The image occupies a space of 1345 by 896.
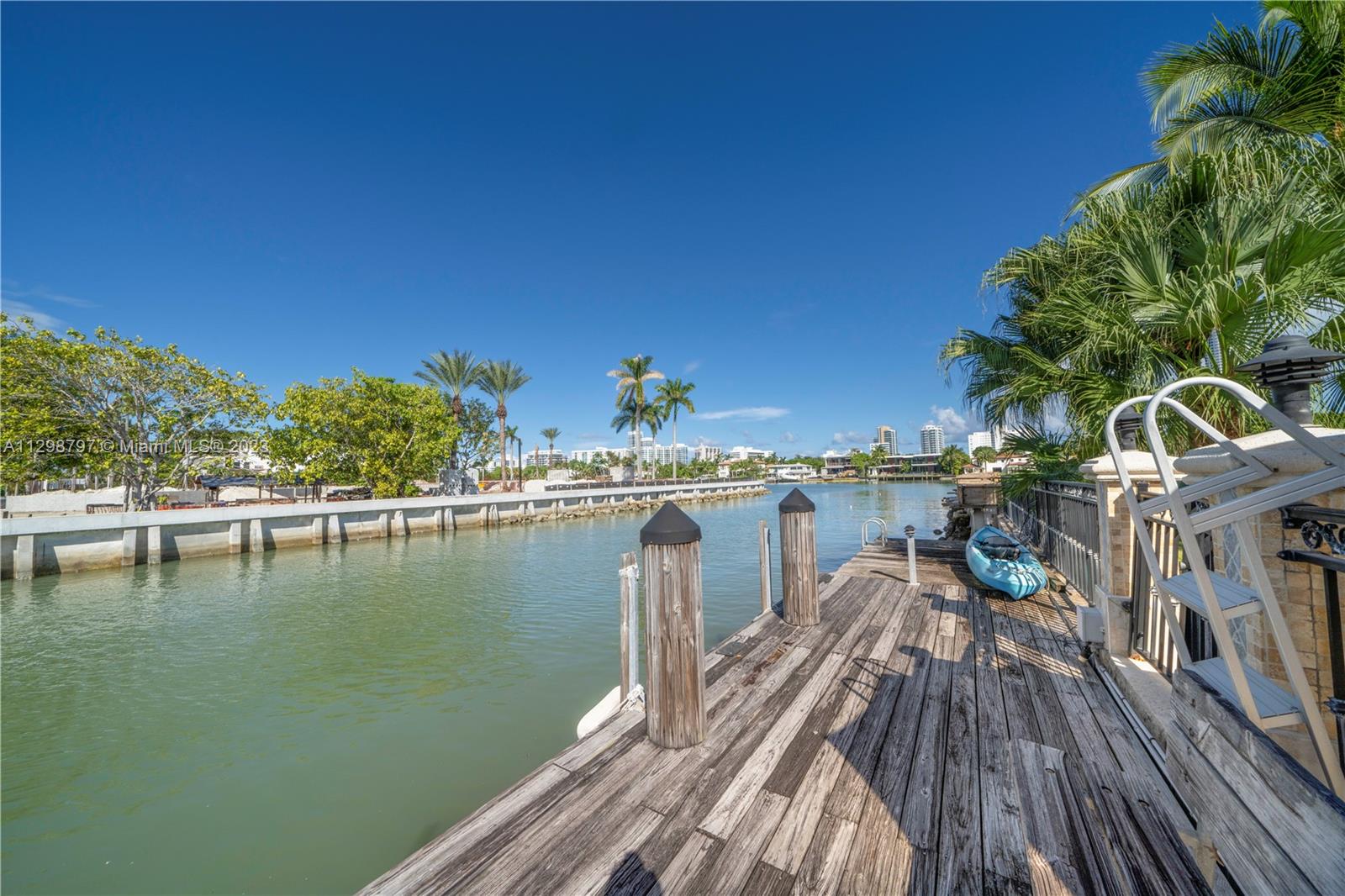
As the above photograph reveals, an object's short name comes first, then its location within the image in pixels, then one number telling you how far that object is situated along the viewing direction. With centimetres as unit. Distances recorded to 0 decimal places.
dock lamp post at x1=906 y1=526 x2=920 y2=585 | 688
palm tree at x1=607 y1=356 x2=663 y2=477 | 4559
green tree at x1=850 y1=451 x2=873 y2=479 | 11170
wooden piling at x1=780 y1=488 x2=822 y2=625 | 503
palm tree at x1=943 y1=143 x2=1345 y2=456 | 429
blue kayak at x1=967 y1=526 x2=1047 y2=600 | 589
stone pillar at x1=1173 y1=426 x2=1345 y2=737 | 173
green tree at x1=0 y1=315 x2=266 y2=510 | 1720
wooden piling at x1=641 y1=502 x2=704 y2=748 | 297
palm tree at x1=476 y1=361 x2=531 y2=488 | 4050
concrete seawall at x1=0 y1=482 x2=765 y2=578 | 1425
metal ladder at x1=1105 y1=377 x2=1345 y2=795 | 135
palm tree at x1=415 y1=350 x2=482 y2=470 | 3747
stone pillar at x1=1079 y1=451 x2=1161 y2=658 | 381
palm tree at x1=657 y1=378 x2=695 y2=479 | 4984
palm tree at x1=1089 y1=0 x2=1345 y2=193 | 543
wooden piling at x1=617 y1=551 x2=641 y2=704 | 407
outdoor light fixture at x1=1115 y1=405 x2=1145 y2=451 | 429
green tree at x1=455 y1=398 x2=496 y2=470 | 4075
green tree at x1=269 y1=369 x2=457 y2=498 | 2456
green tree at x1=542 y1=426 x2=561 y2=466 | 8448
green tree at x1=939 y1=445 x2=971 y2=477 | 9306
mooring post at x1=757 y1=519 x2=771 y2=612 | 645
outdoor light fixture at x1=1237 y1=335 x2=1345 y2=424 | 224
